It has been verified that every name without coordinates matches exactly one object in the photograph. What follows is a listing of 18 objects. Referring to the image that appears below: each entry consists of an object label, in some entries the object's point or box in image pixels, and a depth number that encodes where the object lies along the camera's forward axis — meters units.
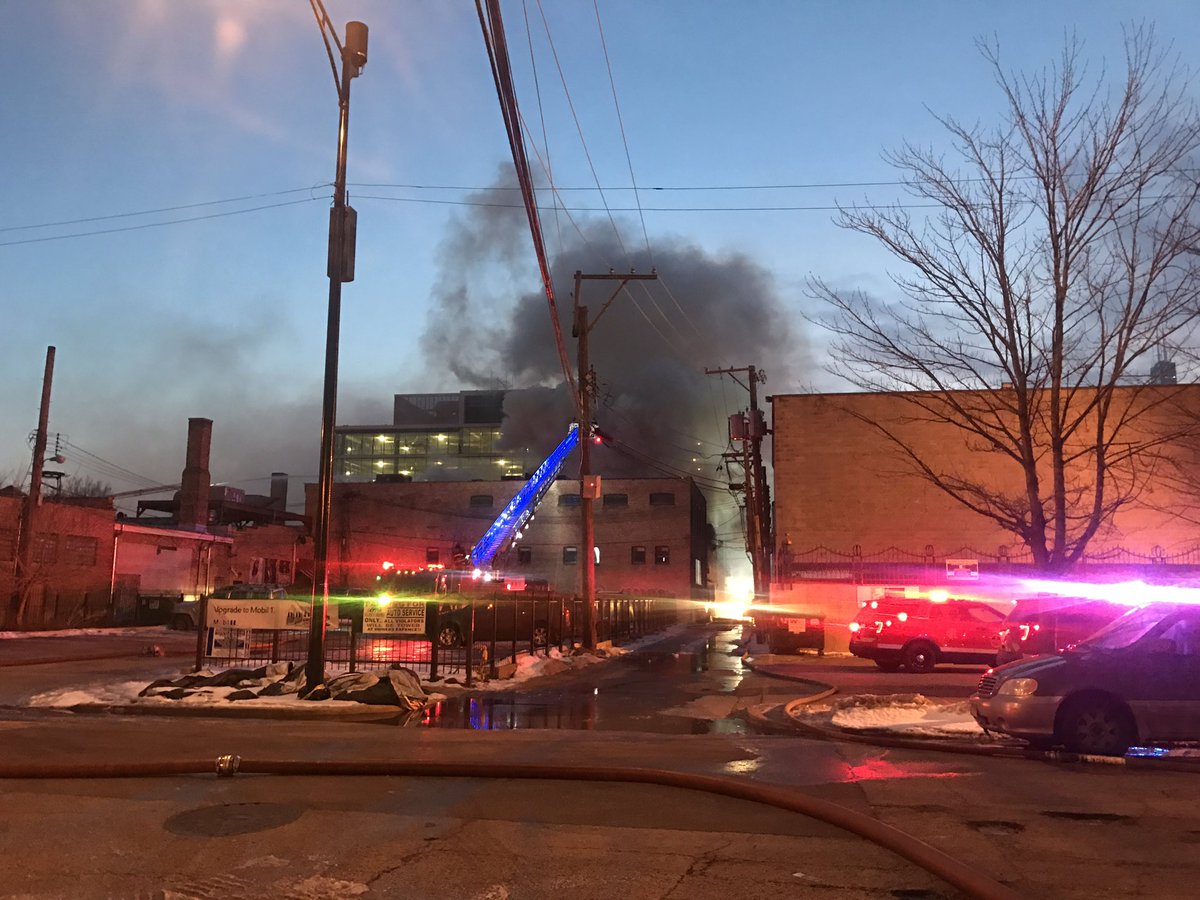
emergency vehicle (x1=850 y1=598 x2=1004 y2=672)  18.55
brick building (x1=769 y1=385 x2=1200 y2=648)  25.11
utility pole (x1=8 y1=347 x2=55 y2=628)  31.38
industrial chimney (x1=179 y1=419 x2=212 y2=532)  52.53
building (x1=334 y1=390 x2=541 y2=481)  92.94
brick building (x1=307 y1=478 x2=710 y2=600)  60.88
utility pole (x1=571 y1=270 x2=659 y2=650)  22.97
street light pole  13.18
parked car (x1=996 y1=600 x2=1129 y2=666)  13.23
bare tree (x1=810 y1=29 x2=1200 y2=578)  10.58
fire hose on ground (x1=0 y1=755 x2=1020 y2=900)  6.66
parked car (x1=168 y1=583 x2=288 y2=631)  31.42
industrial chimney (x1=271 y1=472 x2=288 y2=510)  77.31
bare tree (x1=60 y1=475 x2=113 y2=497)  84.26
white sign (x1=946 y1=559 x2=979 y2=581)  22.36
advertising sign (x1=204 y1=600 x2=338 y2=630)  14.58
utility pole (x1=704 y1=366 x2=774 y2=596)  37.25
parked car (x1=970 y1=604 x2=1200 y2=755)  8.41
